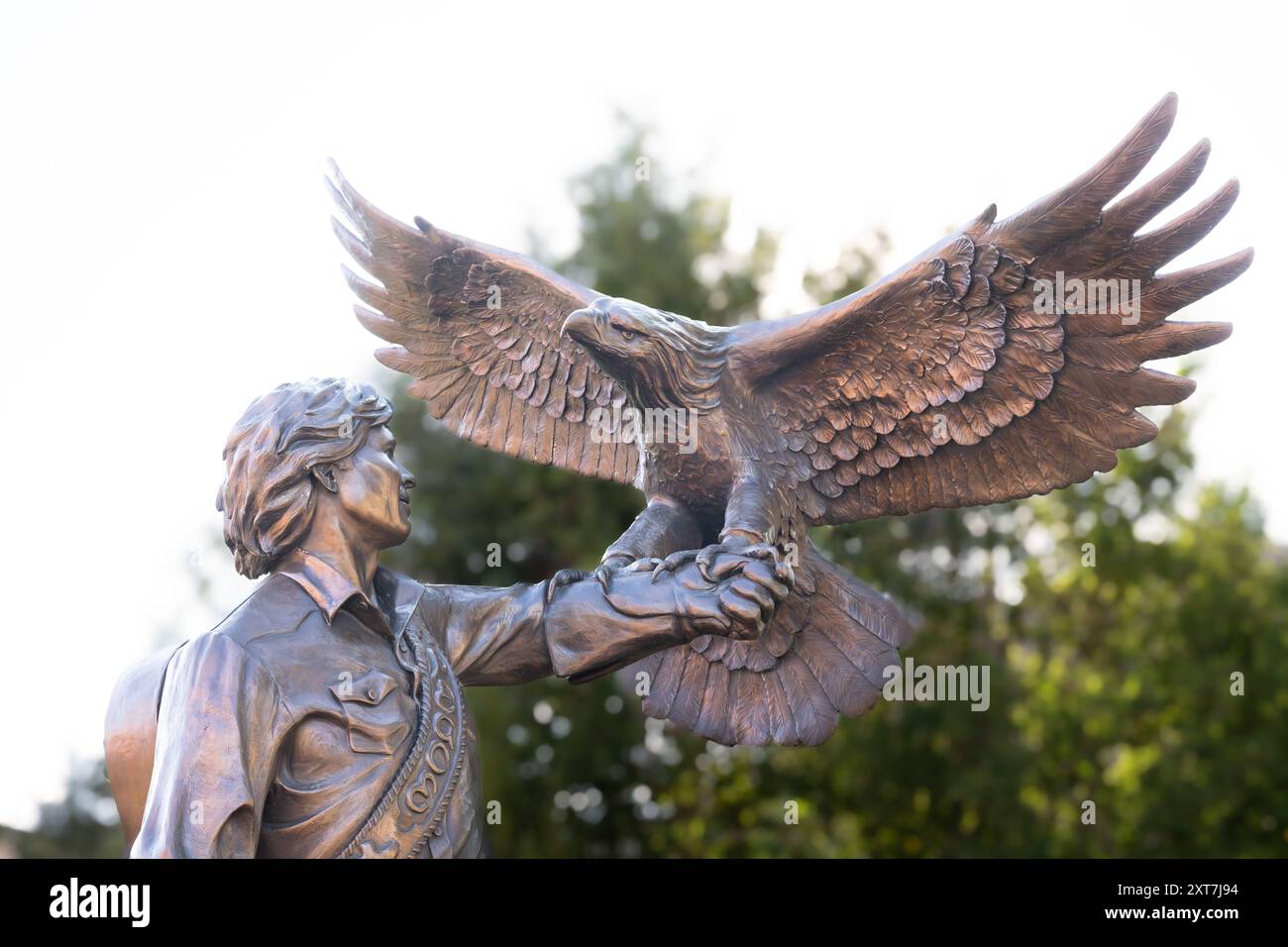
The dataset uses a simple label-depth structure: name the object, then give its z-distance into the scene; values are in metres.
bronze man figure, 3.26
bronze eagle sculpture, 4.46
